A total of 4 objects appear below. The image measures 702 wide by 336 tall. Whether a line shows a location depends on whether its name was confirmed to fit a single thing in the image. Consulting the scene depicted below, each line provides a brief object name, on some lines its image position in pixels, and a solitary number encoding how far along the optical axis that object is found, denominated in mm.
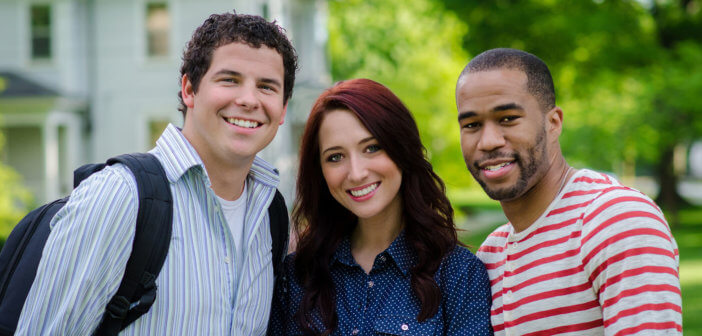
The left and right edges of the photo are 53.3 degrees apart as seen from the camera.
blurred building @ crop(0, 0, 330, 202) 18781
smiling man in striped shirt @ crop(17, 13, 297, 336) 2525
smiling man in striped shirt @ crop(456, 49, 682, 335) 2375
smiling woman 3139
